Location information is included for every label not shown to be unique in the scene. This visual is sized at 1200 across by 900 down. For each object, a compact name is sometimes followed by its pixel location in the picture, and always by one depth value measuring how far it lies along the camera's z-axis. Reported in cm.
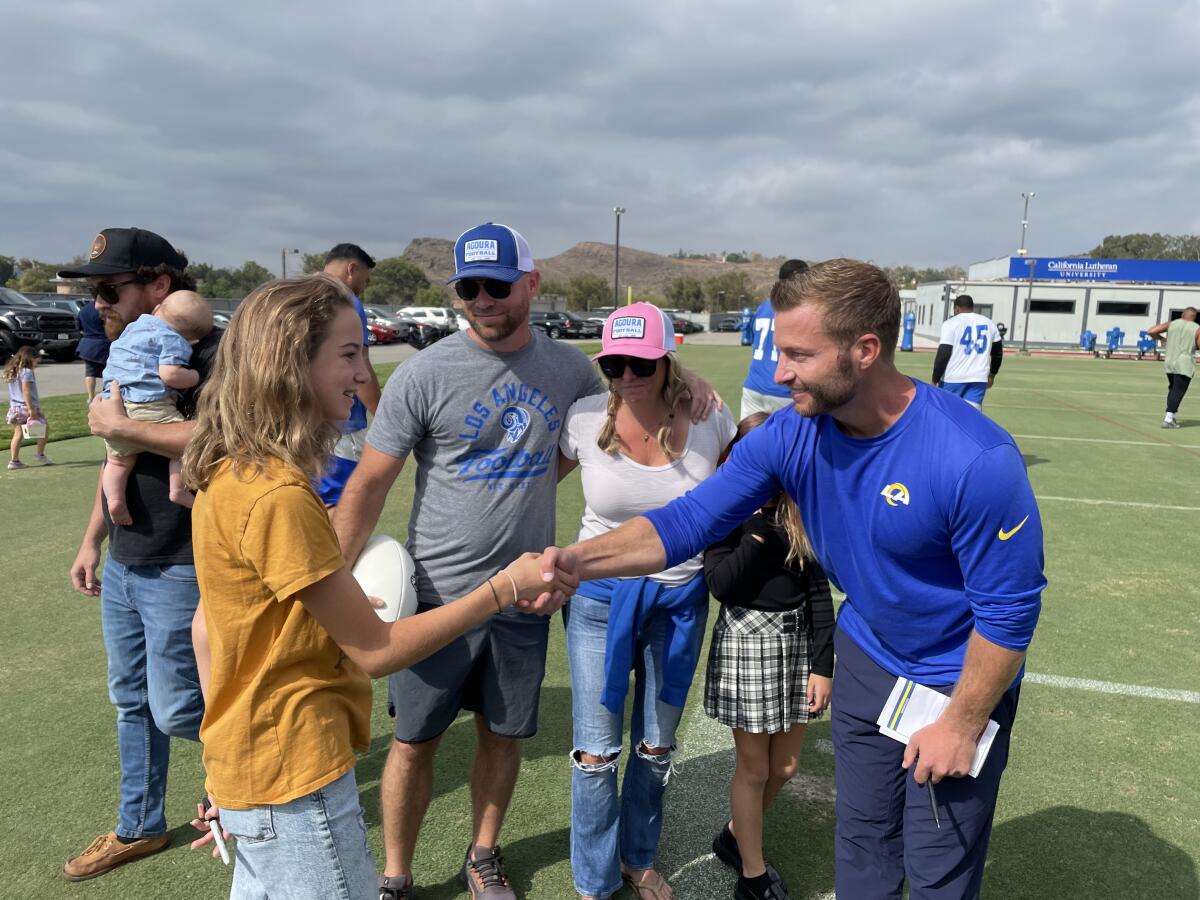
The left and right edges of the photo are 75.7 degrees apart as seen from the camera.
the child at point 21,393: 887
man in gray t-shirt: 262
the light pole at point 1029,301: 3934
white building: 4525
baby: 256
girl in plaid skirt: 258
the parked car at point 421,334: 3528
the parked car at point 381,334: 3494
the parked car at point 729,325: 6034
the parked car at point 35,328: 2162
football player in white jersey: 962
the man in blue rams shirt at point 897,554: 178
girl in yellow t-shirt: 160
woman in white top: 261
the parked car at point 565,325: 4294
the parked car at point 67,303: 2631
